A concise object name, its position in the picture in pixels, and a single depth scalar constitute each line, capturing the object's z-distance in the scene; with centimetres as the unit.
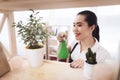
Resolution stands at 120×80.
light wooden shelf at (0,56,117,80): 66
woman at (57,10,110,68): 88
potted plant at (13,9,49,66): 76
